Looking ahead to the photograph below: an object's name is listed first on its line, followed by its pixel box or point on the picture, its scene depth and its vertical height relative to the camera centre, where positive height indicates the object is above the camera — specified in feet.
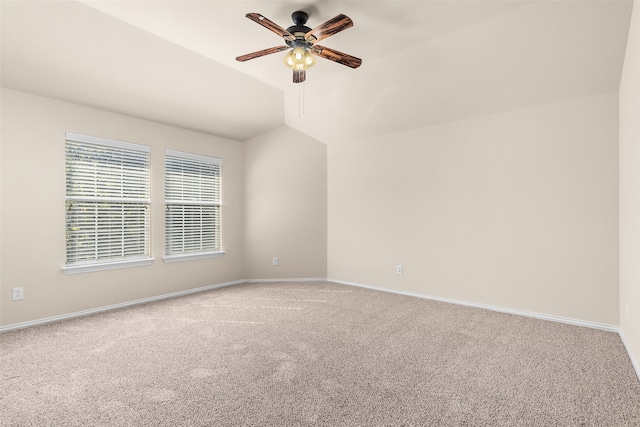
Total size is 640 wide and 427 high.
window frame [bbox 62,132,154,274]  11.88 +0.62
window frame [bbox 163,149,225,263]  14.92 +0.70
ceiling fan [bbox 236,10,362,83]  7.48 +4.44
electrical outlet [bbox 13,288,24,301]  10.65 -2.51
